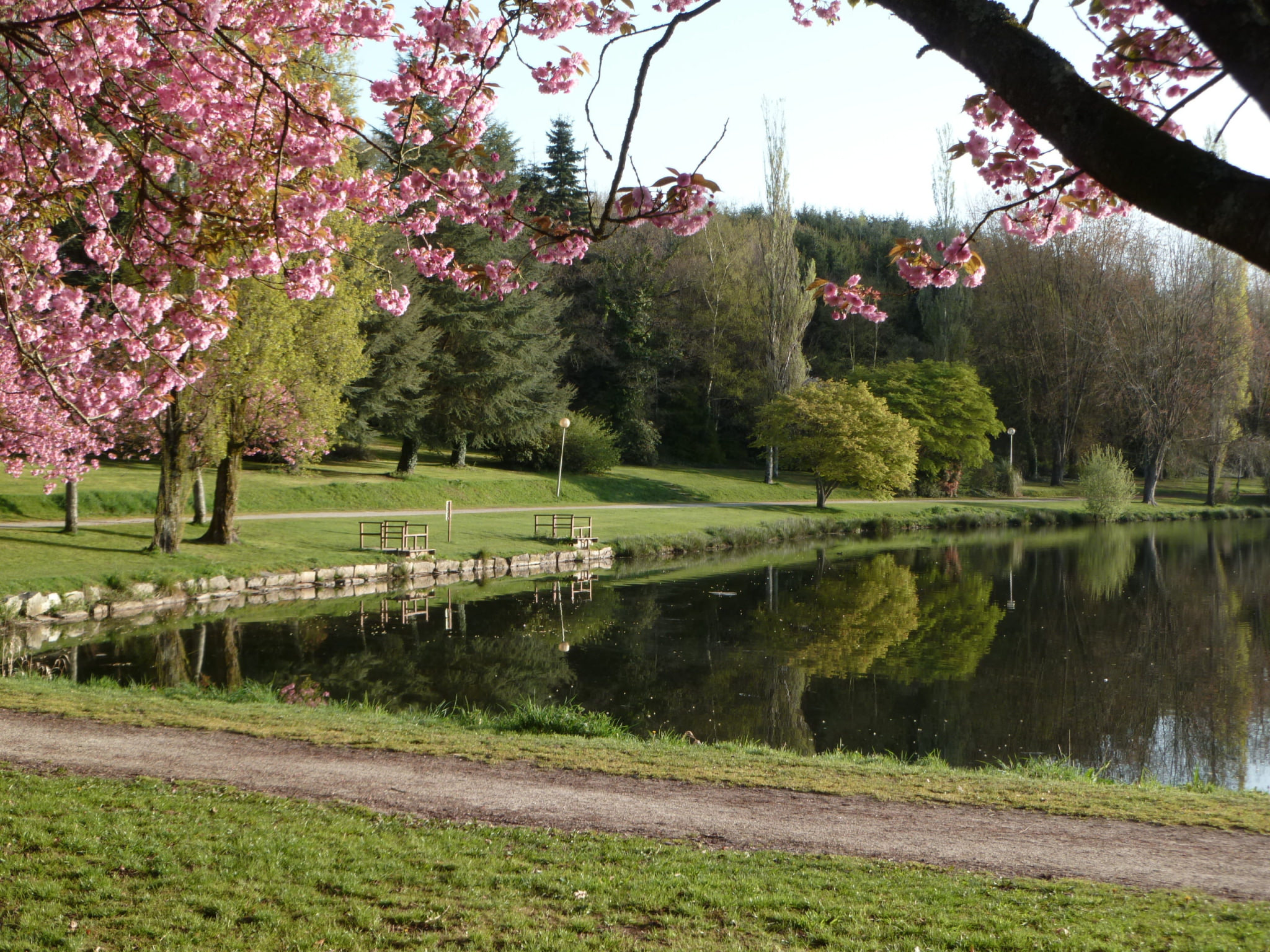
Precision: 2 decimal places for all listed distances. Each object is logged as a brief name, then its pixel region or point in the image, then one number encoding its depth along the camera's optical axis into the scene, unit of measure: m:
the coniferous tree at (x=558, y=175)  48.97
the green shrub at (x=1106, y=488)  42.47
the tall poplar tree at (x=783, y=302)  46.75
